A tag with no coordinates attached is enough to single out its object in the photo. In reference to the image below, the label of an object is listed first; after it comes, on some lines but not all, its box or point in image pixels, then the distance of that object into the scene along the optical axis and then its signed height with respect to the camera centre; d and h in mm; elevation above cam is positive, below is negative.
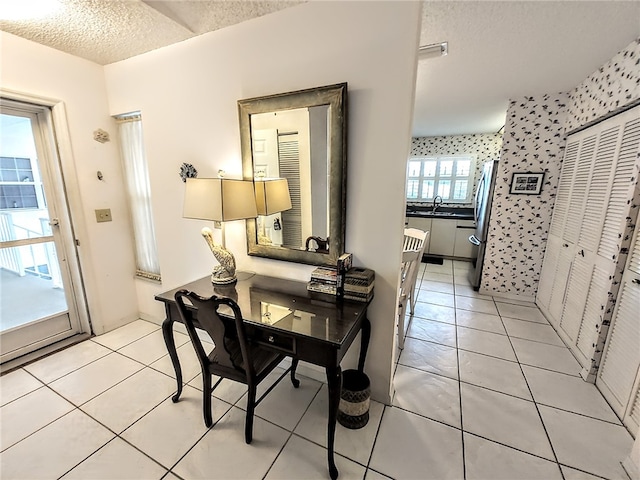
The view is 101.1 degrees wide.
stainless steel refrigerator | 3291 -305
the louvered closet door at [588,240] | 1987 -417
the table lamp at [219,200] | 1534 -73
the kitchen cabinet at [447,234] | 4895 -832
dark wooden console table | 1247 -668
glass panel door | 2074 -461
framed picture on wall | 3018 +89
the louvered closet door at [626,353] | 1562 -1018
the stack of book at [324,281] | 1598 -562
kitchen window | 5418 +246
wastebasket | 1548 -1255
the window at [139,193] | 2457 -64
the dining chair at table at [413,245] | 2611 -596
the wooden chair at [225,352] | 1312 -904
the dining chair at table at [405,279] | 2246 -836
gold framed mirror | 1551 +124
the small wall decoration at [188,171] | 2117 +127
